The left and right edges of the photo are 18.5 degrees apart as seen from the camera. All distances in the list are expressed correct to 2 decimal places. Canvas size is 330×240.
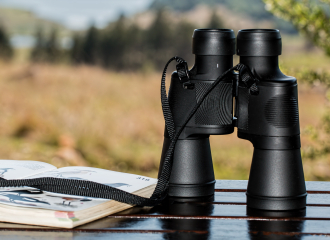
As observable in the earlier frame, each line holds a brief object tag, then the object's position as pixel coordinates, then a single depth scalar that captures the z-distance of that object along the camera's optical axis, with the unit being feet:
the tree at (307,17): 7.34
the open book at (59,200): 3.24
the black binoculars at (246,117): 3.38
